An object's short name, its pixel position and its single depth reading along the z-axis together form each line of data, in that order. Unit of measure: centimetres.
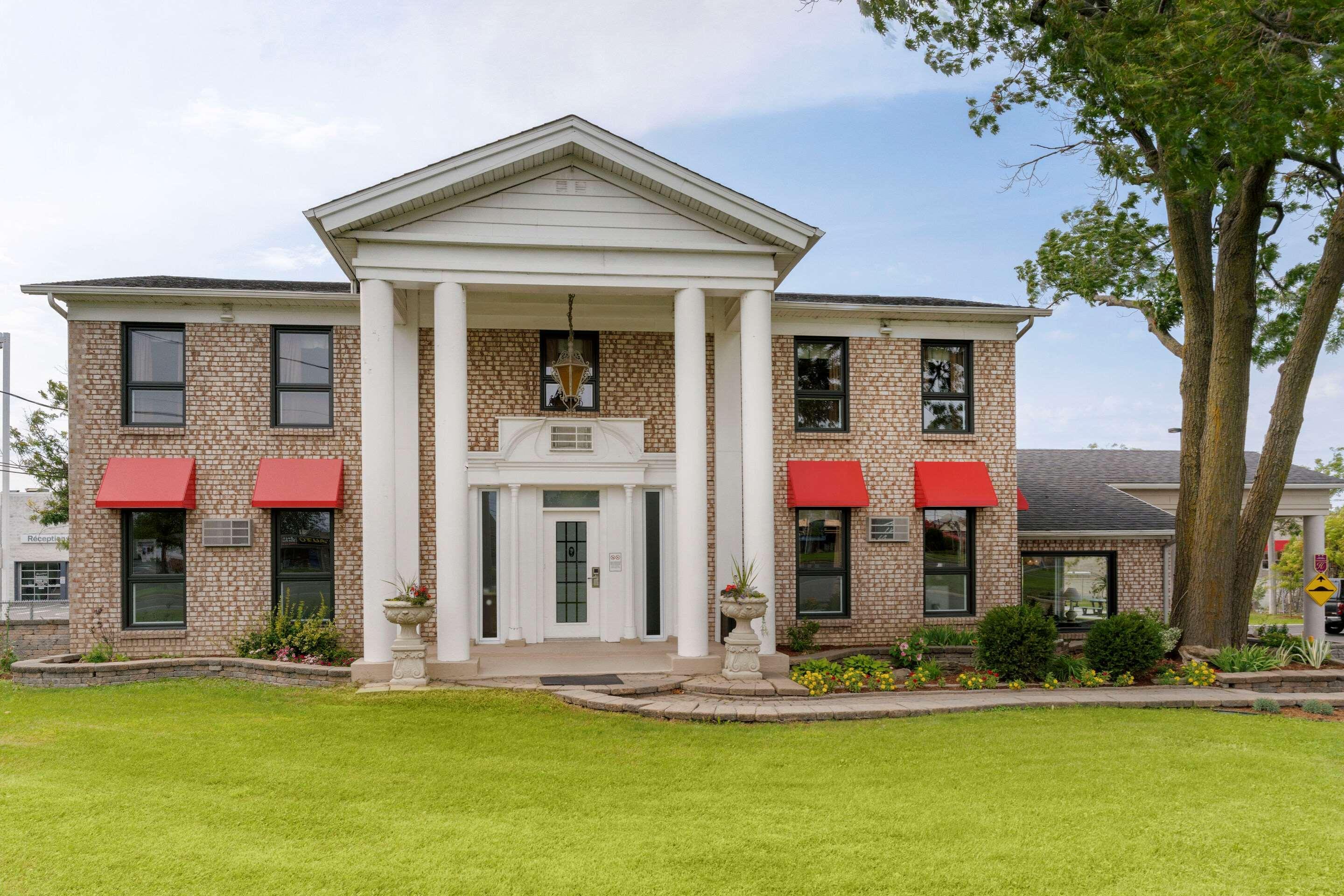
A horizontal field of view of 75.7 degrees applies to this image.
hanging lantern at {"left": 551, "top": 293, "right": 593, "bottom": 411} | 1235
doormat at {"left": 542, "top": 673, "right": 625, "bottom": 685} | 1073
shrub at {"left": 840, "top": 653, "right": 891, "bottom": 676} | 1122
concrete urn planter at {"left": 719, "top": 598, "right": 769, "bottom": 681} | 1054
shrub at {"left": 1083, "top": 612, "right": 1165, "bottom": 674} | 1118
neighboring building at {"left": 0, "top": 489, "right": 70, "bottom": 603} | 3662
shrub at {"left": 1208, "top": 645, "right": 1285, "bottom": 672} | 1137
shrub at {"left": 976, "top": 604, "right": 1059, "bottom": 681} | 1095
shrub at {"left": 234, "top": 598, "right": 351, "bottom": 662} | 1209
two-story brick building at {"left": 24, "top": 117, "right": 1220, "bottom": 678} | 1078
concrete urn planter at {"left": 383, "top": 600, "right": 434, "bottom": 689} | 1023
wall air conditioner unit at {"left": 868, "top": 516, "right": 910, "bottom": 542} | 1388
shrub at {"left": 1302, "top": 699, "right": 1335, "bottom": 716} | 998
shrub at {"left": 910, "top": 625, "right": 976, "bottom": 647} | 1298
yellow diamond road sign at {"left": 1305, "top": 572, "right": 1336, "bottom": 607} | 1582
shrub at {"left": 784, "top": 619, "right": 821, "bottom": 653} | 1312
